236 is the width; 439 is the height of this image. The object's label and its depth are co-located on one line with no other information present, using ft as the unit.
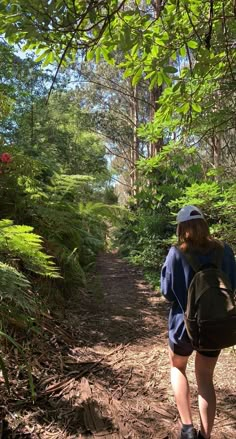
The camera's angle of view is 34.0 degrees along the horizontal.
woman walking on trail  7.86
